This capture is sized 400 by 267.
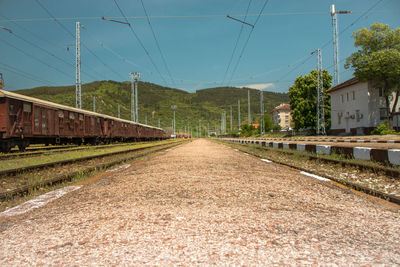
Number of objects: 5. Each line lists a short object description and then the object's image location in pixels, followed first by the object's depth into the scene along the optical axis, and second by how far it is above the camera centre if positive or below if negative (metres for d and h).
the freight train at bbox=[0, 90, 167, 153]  13.11 +0.91
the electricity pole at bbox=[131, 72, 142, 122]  54.04 +11.80
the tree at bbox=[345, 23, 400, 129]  32.97 +8.92
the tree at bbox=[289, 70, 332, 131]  51.56 +6.04
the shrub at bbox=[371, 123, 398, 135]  29.83 +0.22
